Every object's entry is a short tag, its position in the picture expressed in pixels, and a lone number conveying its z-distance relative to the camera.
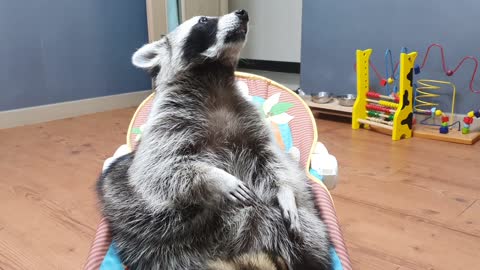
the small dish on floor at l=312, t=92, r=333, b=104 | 3.20
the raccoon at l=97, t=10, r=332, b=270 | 0.93
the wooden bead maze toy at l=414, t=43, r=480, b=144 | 2.64
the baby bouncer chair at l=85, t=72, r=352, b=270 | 1.00
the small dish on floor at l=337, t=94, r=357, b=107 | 3.09
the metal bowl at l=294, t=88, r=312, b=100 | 3.48
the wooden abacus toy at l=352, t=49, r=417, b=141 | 2.66
